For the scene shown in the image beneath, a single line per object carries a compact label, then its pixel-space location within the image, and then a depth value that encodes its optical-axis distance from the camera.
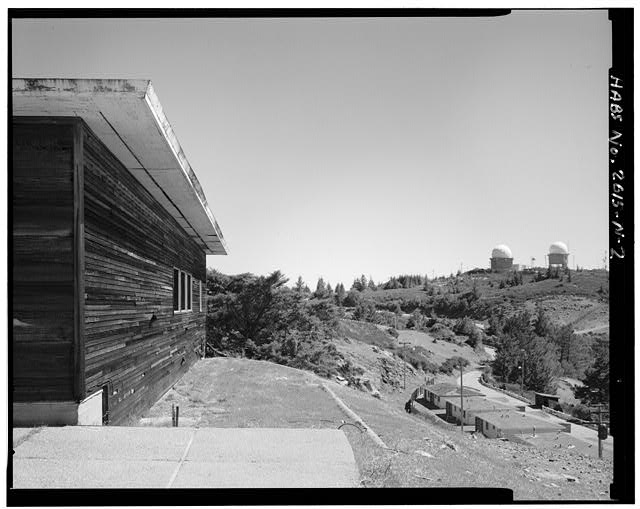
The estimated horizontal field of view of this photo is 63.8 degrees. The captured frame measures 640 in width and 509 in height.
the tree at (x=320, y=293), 40.06
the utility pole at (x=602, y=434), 20.88
